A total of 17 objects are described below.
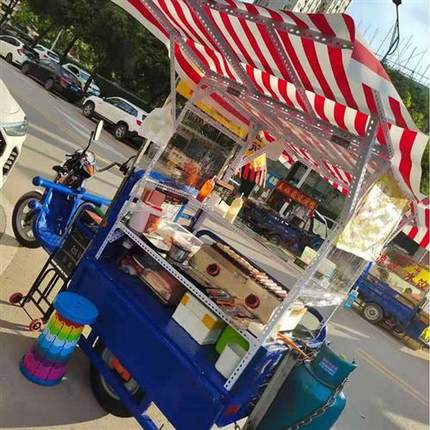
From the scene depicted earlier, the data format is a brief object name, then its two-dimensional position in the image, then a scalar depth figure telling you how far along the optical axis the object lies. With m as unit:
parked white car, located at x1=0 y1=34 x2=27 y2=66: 21.75
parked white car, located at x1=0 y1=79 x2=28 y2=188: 4.90
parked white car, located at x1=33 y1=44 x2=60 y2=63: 27.01
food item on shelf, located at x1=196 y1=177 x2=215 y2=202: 5.51
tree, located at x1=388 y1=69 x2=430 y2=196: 22.03
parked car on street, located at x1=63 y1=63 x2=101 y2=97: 24.03
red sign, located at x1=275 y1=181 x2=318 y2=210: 17.39
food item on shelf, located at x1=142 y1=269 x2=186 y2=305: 4.07
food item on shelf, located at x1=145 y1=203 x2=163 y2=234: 4.39
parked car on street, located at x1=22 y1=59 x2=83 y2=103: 20.58
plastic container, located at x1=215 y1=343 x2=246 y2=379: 3.40
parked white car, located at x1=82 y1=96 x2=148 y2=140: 18.89
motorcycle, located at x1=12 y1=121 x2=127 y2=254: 5.21
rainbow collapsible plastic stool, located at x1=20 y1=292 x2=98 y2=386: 3.72
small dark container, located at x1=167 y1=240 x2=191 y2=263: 4.11
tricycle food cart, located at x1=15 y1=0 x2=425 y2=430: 2.73
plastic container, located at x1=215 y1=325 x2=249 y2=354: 3.49
